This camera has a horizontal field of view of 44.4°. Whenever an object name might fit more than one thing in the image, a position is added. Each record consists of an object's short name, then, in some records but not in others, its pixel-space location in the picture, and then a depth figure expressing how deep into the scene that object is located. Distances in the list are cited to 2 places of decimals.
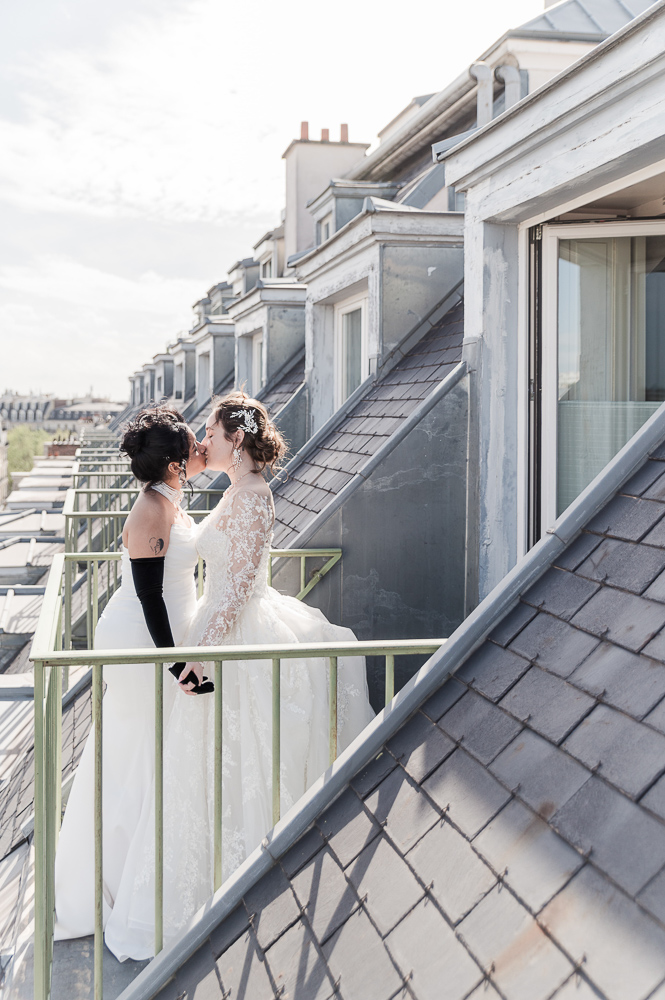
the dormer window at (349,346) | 7.72
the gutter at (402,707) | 2.18
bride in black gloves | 3.10
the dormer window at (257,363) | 12.21
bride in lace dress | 3.03
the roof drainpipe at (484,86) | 4.87
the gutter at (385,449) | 4.53
